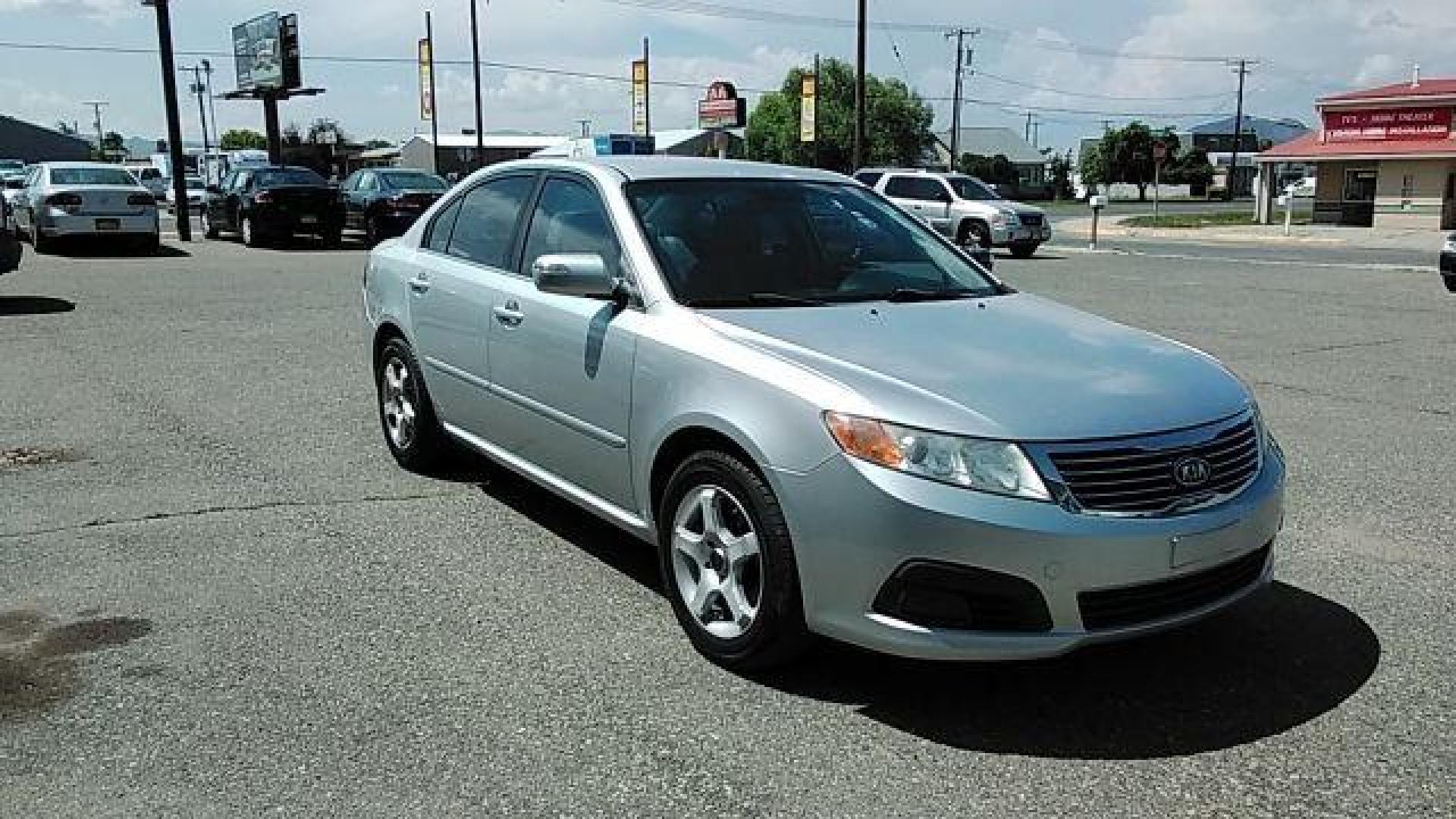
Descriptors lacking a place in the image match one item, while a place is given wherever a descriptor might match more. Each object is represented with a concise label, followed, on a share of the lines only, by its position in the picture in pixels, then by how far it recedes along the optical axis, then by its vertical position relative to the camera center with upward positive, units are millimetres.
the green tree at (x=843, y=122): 92125 +3908
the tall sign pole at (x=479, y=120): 50125 +2221
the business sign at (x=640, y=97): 51188 +3198
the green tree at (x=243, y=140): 136125 +3768
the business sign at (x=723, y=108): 51875 +2768
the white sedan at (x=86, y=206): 20250 -543
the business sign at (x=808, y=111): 40625 +2065
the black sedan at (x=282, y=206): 23797 -639
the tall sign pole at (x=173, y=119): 25562 +1159
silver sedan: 3275 -741
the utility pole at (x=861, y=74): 33969 +2743
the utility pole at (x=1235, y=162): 83812 +792
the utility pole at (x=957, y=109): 77688 +4182
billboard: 45969 +4617
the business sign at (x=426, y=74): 52438 +4248
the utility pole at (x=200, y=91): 90562 +6064
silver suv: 23938 -736
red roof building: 40906 +588
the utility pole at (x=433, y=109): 52016 +2691
